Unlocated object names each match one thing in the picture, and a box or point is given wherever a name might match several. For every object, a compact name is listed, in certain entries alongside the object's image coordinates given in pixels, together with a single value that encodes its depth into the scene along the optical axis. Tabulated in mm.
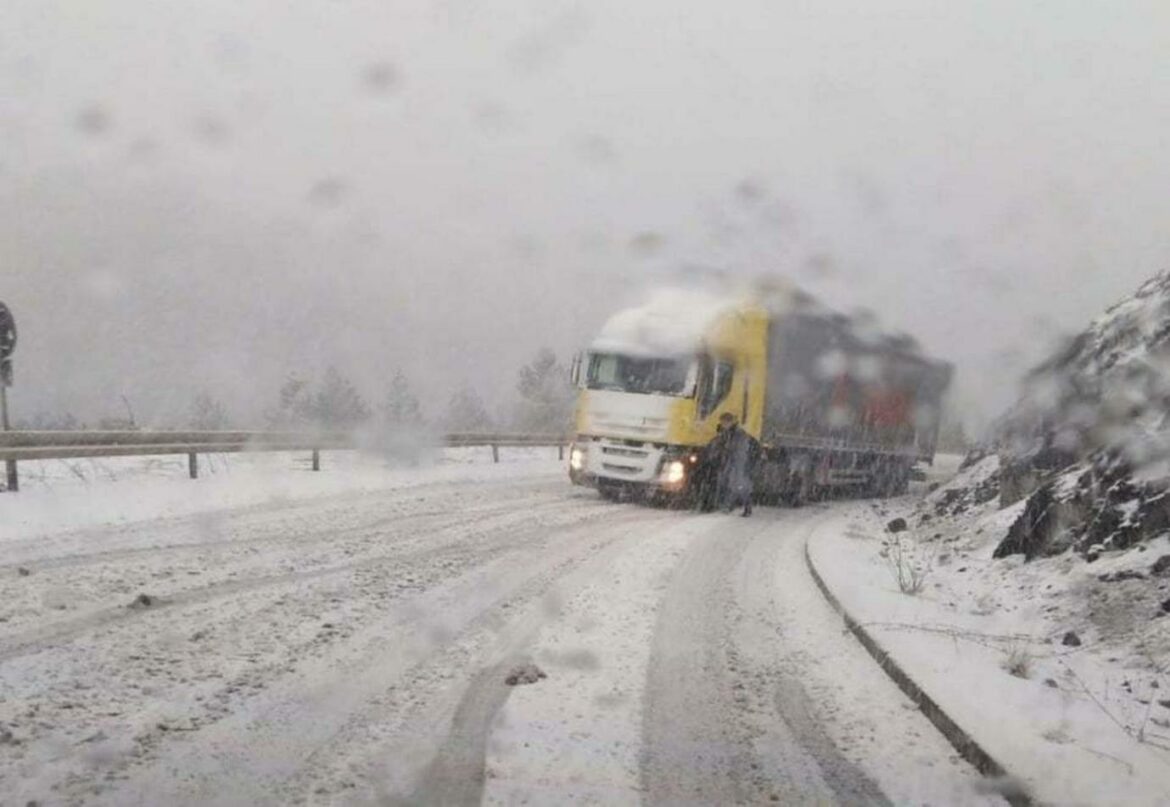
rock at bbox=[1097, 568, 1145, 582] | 7273
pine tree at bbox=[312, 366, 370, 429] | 57688
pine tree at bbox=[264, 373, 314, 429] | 51641
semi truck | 17078
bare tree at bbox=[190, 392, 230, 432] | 46284
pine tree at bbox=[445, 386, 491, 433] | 58953
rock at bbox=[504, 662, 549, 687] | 5656
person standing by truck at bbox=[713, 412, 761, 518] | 17578
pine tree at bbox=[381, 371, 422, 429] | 26453
